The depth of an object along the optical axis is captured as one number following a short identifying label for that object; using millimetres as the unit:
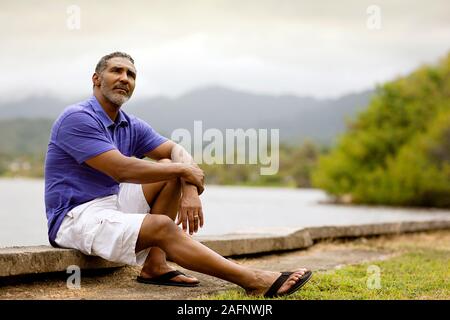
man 4438
